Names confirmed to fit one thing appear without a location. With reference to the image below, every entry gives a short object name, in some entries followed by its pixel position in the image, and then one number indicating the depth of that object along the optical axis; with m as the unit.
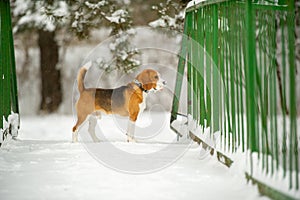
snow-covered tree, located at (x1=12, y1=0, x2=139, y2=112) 19.59
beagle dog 12.80
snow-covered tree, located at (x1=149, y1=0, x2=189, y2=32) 18.97
